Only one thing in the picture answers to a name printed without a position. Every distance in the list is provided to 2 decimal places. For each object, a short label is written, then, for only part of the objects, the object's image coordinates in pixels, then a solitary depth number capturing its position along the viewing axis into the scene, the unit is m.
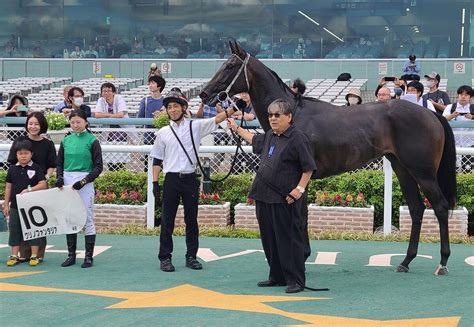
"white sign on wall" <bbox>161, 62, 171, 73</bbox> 22.16
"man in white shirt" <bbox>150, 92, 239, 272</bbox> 7.21
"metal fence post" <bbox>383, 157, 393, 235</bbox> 8.93
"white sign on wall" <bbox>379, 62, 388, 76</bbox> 20.41
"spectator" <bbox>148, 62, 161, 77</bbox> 15.52
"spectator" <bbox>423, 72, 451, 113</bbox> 11.72
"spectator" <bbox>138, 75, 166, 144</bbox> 10.79
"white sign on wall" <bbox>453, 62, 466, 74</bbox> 19.88
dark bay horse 7.10
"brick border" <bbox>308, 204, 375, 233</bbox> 9.14
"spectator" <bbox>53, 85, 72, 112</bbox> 11.34
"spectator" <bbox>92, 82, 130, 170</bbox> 11.06
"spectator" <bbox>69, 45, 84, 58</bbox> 23.33
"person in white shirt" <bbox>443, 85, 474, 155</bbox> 10.52
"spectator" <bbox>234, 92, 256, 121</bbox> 7.69
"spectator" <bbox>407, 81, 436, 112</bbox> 10.55
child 7.58
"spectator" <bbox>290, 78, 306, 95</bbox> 10.02
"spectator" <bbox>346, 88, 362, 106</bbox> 10.39
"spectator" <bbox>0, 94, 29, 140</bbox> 10.85
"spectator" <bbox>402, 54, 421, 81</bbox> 16.06
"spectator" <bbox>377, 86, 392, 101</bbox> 9.67
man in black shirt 6.21
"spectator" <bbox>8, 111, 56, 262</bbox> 7.55
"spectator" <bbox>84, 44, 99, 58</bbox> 23.19
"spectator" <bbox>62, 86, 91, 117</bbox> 10.86
